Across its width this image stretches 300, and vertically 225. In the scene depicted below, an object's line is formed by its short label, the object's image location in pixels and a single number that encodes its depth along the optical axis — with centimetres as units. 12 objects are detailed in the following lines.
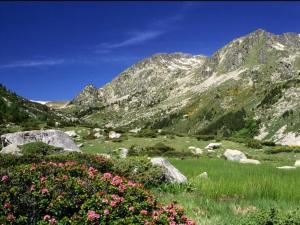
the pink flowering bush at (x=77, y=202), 917
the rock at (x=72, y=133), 5609
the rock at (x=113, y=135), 5508
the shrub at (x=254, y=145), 4966
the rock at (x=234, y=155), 3747
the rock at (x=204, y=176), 1963
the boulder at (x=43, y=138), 3988
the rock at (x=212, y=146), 4647
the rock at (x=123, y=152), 3644
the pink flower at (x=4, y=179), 1096
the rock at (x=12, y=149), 2915
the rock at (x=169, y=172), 1980
